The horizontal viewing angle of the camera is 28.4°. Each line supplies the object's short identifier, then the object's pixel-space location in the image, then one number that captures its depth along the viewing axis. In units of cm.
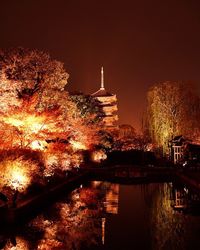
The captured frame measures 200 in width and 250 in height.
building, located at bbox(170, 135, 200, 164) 3351
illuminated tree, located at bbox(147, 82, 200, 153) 3700
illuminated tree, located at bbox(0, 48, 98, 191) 1843
